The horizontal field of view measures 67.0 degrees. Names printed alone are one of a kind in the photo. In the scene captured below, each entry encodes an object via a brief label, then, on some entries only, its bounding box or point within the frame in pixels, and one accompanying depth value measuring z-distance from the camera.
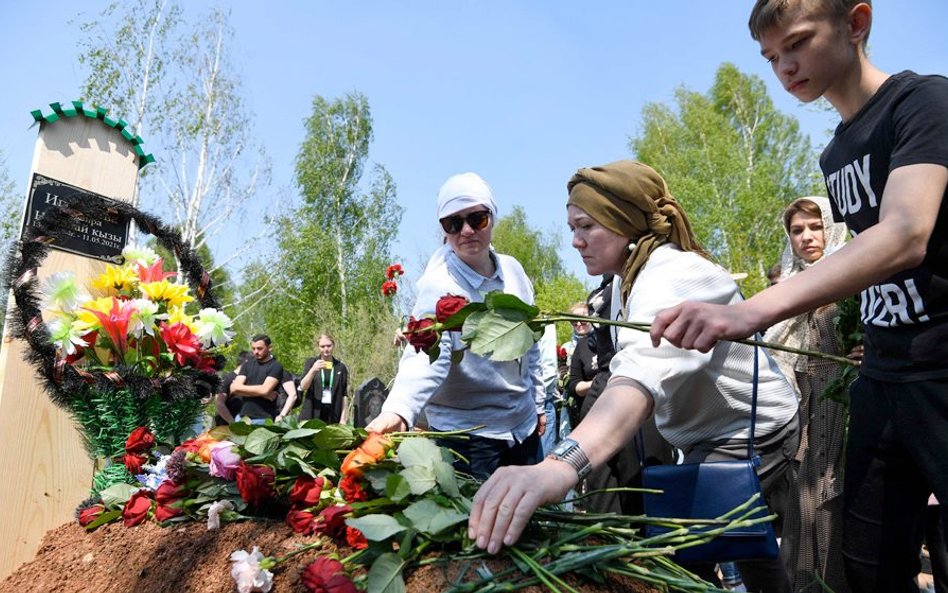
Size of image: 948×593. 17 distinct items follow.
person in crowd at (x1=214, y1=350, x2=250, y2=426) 8.76
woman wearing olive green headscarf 1.74
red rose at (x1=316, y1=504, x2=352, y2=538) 1.51
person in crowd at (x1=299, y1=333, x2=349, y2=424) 8.94
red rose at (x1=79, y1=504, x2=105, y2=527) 2.04
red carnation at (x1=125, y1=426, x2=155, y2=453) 2.08
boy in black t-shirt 1.39
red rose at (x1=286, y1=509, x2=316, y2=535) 1.61
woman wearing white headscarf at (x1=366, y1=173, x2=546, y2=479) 3.08
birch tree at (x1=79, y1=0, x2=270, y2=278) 17.16
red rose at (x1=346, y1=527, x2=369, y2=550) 1.42
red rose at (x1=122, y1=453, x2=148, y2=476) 2.06
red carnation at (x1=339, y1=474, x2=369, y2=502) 1.54
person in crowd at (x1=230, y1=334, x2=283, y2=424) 8.66
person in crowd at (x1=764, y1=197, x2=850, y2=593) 3.43
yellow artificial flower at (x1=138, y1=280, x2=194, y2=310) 2.38
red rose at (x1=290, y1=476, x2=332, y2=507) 1.66
